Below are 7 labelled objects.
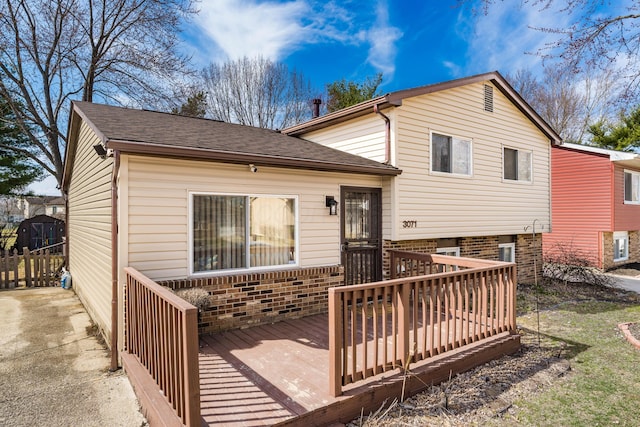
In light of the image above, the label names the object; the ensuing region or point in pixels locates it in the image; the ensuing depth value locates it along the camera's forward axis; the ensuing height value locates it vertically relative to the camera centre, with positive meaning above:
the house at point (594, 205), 12.99 +0.33
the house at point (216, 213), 4.54 +0.04
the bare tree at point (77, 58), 14.52 +6.80
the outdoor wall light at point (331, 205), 6.36 +0.17
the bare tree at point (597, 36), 5.89 +3.02
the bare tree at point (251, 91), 20.28 +7.14
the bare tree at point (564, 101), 21.36 +7.08
